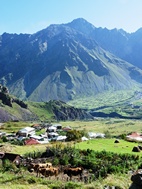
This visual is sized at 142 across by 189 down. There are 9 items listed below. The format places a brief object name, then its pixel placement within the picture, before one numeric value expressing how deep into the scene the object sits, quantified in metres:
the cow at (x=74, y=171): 37.45
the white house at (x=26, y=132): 103.22
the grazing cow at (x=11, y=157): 45.47
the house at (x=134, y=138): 72.75
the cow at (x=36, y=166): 38.16
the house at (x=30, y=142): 69.91
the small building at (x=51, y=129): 117.16
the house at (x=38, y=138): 83.93
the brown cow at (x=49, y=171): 37.06
